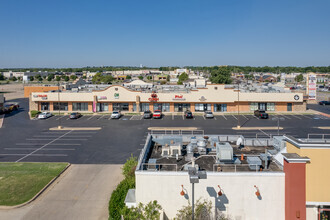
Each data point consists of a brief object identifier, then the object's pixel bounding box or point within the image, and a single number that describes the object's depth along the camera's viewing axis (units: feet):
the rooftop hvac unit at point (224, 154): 50.01
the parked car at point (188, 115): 167.94
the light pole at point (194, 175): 36.42
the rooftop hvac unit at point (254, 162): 47.01
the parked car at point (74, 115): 169.17
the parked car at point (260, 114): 164.76
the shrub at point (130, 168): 66.50
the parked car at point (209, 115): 168.04
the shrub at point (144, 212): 41.16
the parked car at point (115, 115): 170.69
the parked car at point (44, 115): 172.24
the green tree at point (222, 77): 392.68
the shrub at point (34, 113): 175.48
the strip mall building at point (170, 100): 183.93
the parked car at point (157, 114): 169.08
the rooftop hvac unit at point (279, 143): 53.28
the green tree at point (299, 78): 492.25
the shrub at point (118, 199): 52.49
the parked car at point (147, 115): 168.96
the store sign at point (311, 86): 231.50
